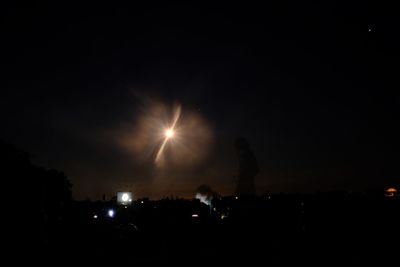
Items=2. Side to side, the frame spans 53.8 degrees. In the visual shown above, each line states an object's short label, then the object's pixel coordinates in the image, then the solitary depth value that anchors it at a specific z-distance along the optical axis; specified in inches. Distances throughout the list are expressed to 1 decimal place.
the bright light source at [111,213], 1873.8
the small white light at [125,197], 2561.5
